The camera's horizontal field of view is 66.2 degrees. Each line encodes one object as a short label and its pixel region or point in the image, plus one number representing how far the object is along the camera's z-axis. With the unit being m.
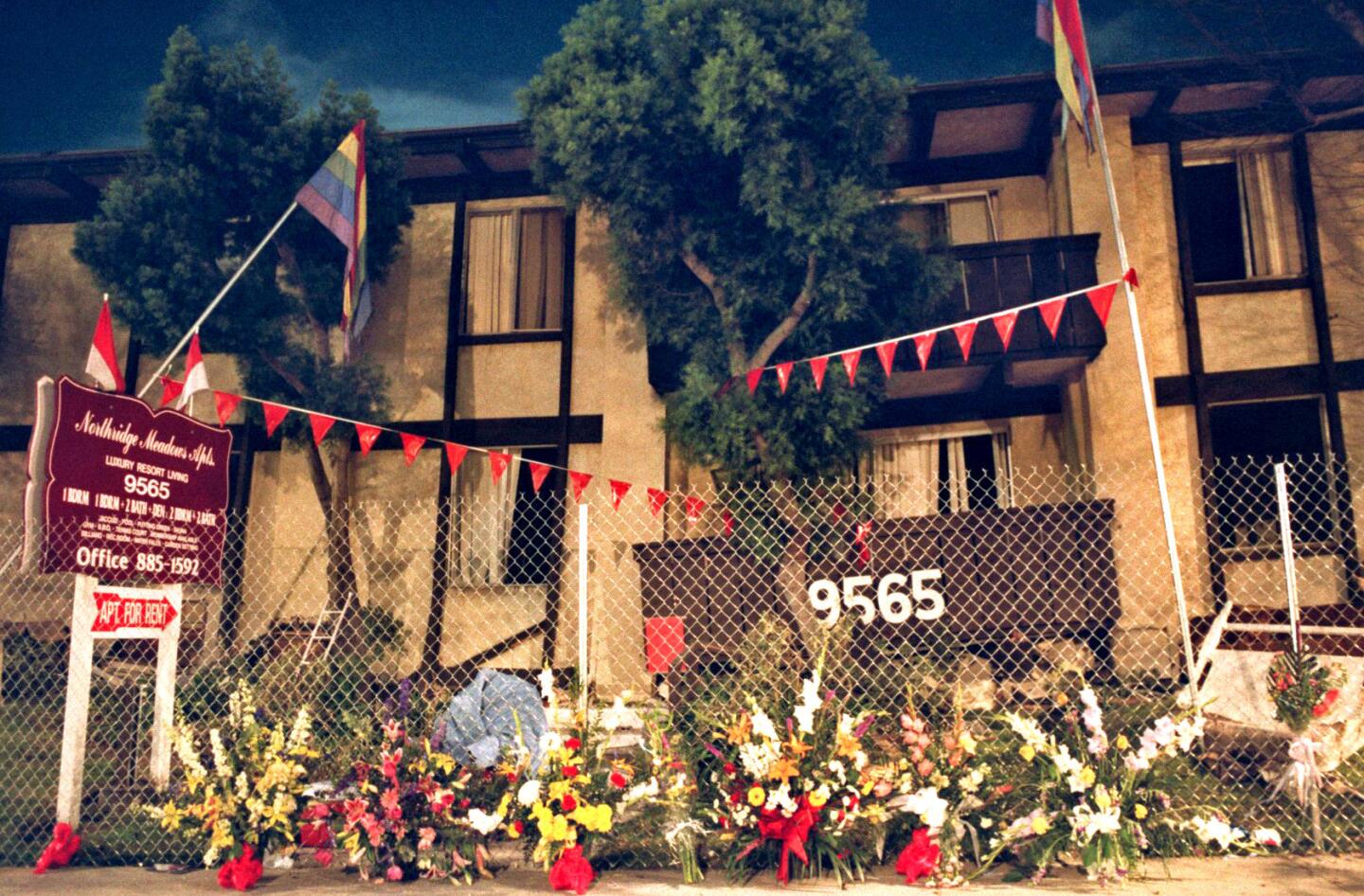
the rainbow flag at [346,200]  10.20
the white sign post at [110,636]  5.90
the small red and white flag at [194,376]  8.71
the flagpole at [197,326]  8.95
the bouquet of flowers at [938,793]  4.90
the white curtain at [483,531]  13.08
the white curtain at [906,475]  12.50
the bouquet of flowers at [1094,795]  4.81
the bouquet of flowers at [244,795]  5.22
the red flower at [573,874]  4.89
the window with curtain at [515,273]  13.91
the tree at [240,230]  11.70
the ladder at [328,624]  10.84
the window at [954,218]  13.24
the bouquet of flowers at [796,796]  4.95
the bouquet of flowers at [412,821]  5.14
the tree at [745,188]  10.45
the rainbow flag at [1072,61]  7.73
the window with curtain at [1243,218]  12.57
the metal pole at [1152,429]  5.84
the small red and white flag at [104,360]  6.83
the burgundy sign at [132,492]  5.79
